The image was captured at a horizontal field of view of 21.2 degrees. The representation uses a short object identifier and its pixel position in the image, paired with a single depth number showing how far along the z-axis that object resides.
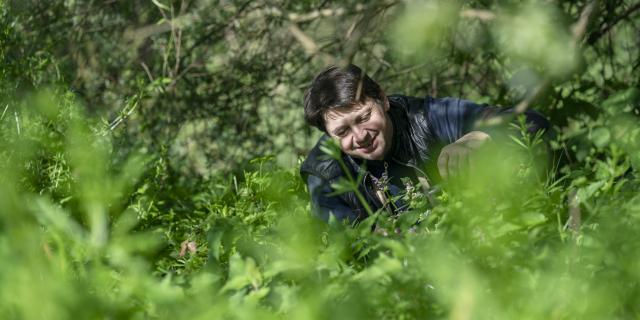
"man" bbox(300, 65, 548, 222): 6.15
